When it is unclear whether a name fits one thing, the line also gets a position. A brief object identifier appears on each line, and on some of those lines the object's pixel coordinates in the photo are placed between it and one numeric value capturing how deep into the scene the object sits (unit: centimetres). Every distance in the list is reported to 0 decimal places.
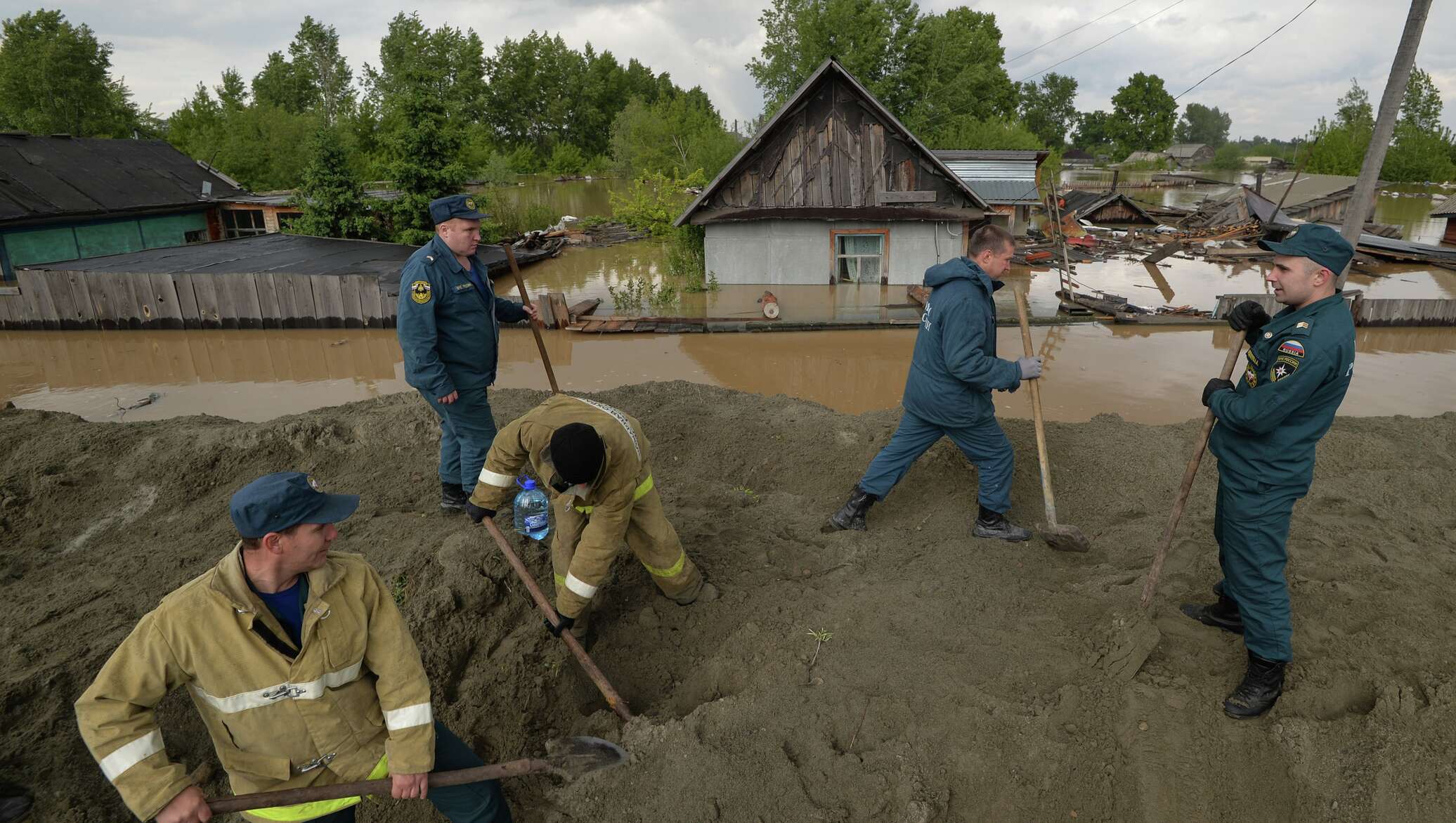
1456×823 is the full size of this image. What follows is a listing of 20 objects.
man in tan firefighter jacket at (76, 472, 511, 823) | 211
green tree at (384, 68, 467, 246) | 1884
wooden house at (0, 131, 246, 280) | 1817
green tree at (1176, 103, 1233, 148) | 13362
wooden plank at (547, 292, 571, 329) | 1379
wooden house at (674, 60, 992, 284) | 1591
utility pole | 811
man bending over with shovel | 363
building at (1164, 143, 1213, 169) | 8594
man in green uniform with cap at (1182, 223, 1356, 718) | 296
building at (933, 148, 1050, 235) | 2395
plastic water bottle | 441
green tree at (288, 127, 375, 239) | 2048
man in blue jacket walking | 432
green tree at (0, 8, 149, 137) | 3294
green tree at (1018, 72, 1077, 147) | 8612
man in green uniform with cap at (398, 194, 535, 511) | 477
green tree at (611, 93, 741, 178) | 3897
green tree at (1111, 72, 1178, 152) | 7788
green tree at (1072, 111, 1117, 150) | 8375
